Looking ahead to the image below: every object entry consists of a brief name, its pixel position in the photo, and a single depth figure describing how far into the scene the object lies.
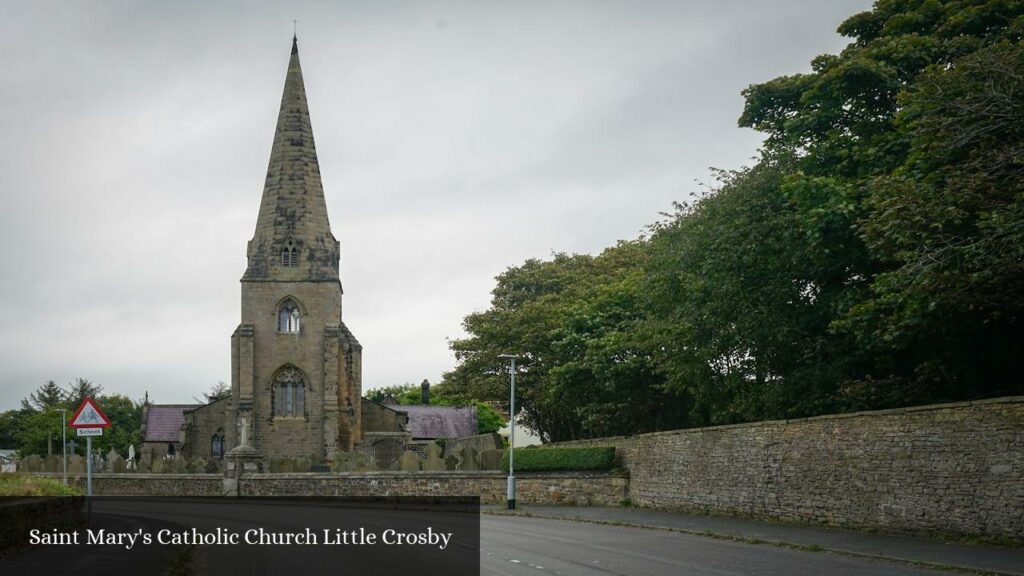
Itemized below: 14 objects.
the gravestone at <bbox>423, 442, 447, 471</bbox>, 42.50
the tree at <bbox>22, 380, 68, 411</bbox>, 129.88
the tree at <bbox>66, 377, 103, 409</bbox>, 132.60
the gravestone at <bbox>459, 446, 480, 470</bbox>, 43.94
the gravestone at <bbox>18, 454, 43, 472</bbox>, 52.34
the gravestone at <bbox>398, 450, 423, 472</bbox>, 43.56
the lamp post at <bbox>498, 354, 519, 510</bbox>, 34.81
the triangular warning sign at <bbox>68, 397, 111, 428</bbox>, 24.56
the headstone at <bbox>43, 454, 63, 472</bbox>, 52.88
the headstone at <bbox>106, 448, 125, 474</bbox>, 52.56
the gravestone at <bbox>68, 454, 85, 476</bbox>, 52.25
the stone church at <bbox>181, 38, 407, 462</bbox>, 65.44
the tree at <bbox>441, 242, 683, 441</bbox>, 41.34
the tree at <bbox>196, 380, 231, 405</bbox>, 137.50
